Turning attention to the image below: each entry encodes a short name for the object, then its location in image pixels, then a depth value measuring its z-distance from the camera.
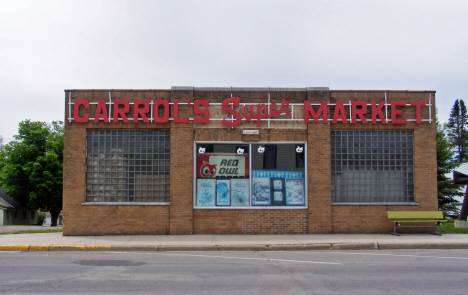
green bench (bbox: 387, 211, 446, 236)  14.37
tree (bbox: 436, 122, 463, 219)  28.11
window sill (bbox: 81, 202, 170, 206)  14.60
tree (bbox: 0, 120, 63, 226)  44.12
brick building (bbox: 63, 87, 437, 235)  14.69
